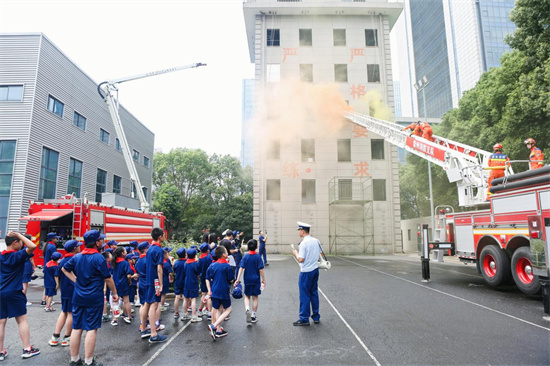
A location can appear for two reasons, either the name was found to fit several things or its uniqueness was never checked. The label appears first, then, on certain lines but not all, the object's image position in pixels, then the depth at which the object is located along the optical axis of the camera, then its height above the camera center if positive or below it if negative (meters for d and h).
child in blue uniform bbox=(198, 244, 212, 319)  6.89 -0.93
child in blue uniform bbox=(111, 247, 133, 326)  6.70 -1.07
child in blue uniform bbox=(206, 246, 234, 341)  5.67 -1.04
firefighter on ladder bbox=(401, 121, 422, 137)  15.47 +4.99
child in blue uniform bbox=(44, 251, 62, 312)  7.20 -1.22
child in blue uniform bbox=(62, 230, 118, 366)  4.45 -0.91
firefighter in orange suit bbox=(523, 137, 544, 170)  9.57 +2.23
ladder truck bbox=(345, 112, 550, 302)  7.58 +0.19
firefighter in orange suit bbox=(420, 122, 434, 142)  14.50 +4.50
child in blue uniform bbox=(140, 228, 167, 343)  5.50 -0.98
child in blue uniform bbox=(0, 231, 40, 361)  4.74 -0.86
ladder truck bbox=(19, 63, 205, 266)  12.02 +0.41
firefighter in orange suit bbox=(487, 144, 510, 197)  10.21 +2.13
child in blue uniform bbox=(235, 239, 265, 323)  6.48 -0.94
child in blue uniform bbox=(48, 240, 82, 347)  5.38 -1.42
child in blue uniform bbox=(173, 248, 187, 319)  7.01 -1.11
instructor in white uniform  6.32 -1.02
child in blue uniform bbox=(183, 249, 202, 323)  6.69 -1.08
